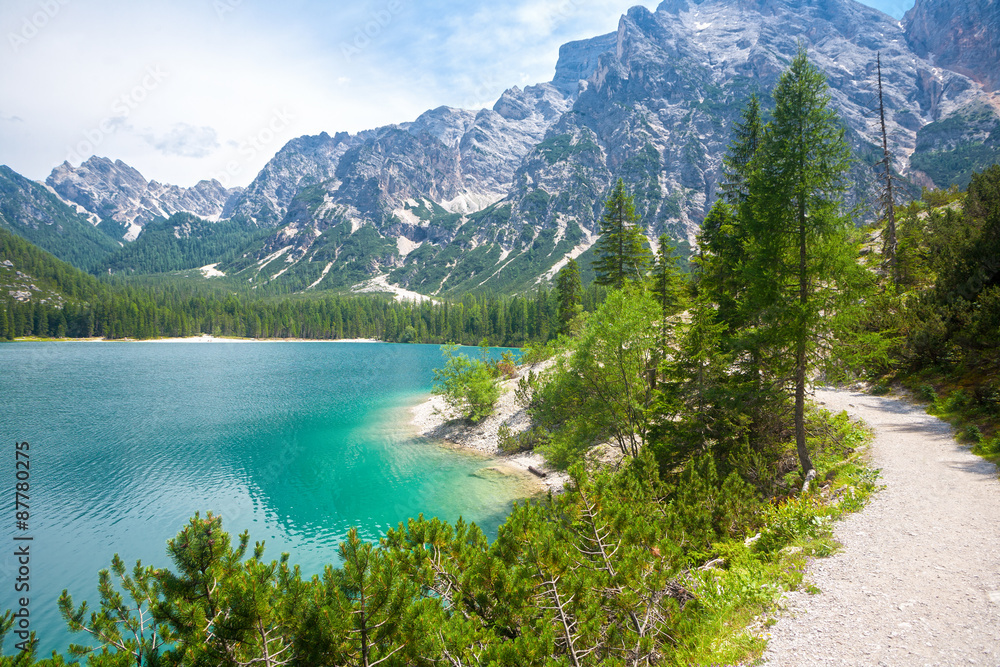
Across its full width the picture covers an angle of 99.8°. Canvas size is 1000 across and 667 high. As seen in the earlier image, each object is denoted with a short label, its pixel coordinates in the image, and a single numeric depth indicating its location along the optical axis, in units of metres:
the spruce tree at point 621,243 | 28.30
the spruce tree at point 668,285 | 25.85
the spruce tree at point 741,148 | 22.23
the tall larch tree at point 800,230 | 12.41
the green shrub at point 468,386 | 35.62
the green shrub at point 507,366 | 47.88
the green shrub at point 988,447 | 12.55
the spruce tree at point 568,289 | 49.08
